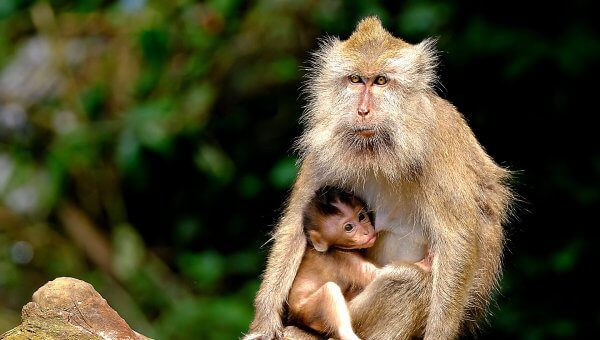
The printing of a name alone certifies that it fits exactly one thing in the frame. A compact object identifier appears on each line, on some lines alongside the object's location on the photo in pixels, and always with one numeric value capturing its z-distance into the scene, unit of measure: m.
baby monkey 13.57
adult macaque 13.09
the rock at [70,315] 11.29
